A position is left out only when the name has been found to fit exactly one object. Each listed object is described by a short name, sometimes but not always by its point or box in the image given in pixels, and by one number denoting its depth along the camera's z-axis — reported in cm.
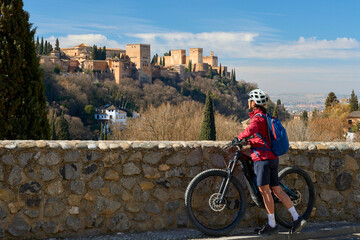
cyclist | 442
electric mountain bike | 456
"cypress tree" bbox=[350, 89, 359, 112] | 7231
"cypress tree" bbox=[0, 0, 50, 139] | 909
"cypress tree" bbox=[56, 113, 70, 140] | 4287
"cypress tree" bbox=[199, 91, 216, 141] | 3055
